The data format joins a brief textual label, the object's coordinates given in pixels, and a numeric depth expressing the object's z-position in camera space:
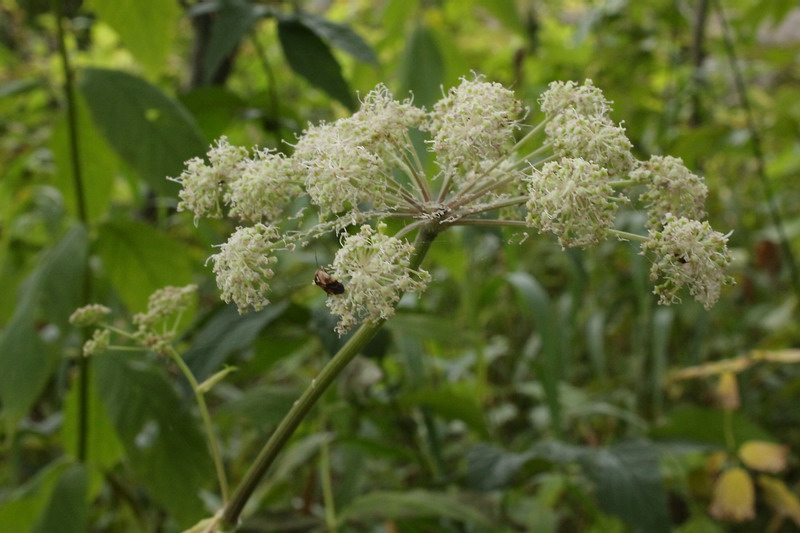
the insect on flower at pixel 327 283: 0.30
